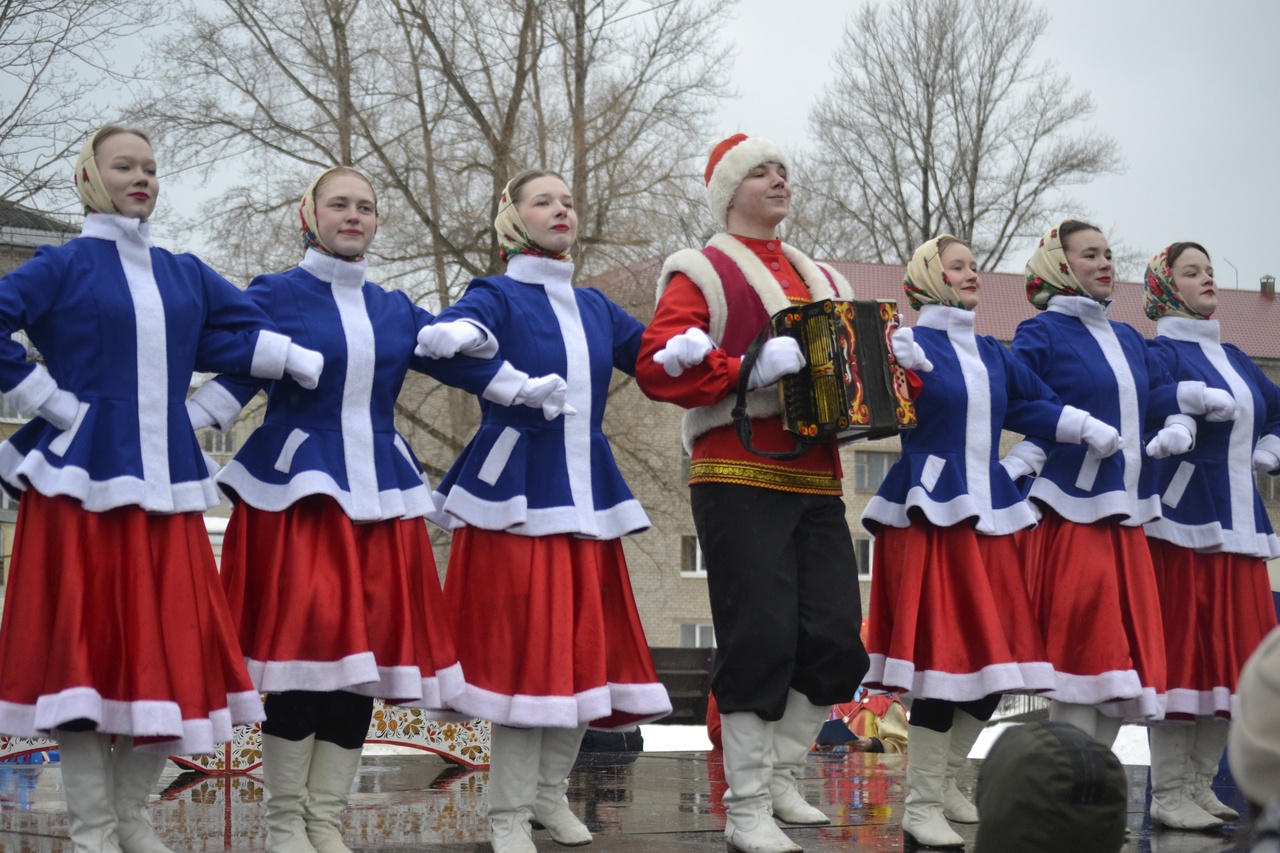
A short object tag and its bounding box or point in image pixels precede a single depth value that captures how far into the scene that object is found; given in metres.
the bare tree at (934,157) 29.48
